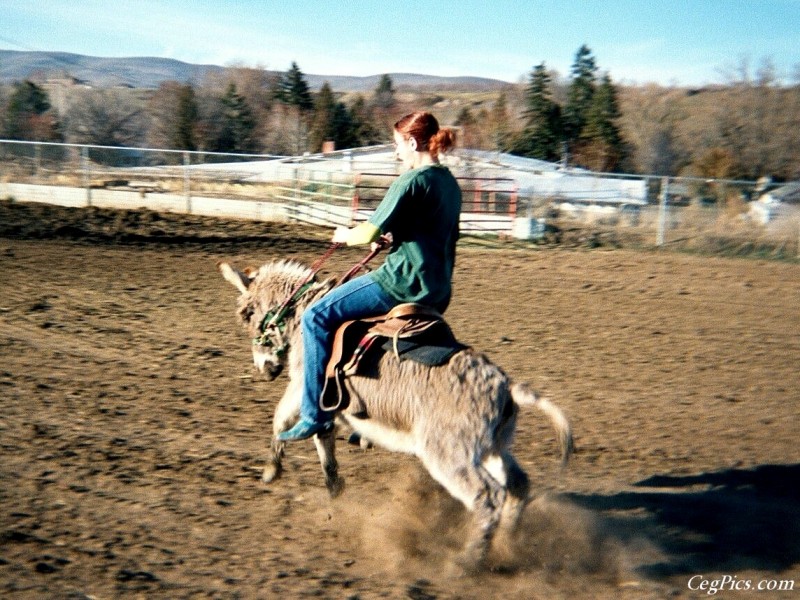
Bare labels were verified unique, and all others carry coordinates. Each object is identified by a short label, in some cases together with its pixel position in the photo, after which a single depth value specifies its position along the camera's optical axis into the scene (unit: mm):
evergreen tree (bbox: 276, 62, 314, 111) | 63000
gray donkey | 4367
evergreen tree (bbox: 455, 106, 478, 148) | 46856
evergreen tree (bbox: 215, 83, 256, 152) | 56000
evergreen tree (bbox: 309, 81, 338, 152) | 55469
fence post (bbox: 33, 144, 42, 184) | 22922
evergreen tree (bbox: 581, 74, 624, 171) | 51156
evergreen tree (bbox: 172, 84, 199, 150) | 53656
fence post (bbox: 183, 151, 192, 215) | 21891
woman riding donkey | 4426
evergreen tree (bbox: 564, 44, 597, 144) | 55188
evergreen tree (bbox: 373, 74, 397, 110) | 75519
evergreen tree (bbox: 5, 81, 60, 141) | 52812
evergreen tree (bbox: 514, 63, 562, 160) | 51531
